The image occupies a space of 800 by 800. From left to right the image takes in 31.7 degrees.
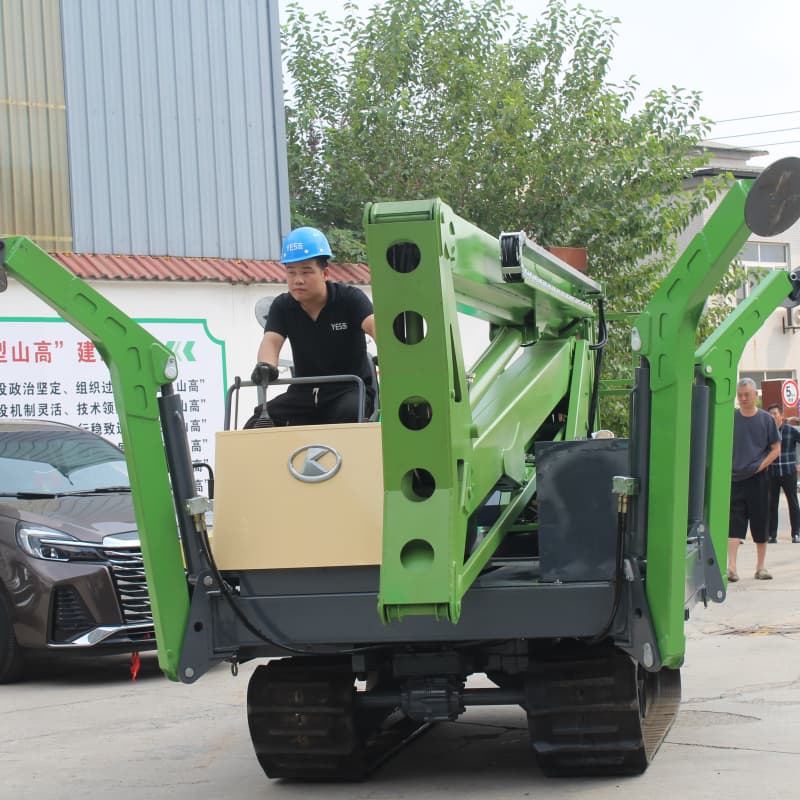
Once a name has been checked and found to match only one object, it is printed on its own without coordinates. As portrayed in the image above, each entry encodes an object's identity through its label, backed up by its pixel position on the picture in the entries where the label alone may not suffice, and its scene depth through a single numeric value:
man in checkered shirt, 14.43
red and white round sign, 29.34
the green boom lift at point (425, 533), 5.10
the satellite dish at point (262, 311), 7.26
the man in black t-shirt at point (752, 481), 13.40
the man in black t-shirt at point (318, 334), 6.69
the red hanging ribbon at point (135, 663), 9.41
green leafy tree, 22.27
